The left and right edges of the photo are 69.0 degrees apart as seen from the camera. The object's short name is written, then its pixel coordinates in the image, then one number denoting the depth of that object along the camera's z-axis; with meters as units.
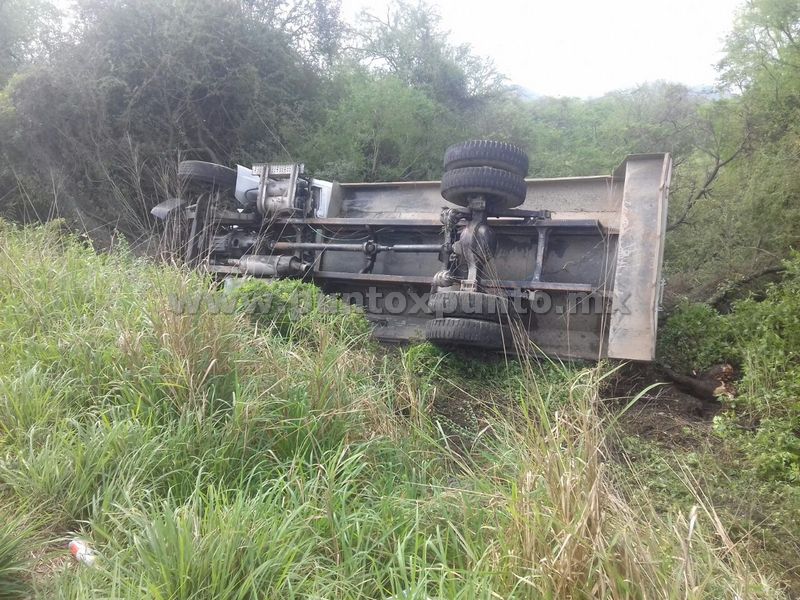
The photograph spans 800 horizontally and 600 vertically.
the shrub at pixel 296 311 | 3.99
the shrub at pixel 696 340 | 4.85
